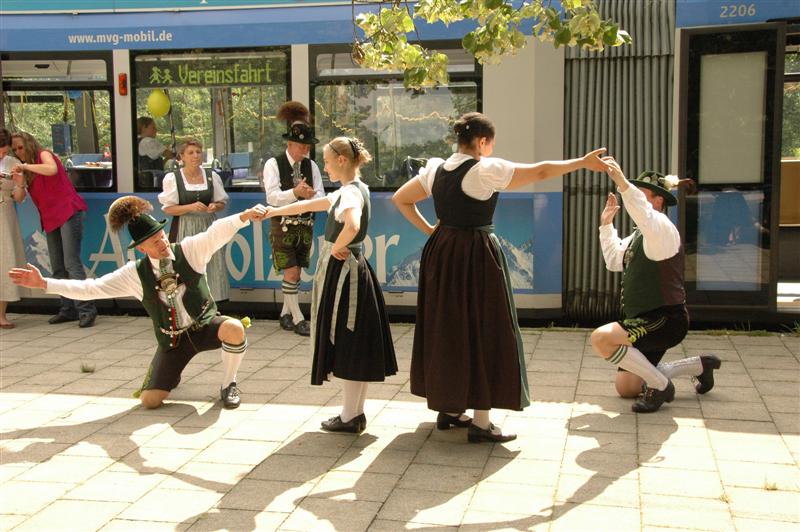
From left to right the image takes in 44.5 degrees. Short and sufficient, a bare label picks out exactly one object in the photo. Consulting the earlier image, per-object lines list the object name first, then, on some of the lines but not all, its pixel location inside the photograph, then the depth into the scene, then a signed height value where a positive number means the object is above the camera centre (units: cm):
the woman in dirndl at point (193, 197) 902 -22
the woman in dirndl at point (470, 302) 552 -75
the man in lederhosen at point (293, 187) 881 -13
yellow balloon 968 +70
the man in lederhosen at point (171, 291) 620 -76
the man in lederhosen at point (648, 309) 625 -91
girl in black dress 581 -79
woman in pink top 957 -29
